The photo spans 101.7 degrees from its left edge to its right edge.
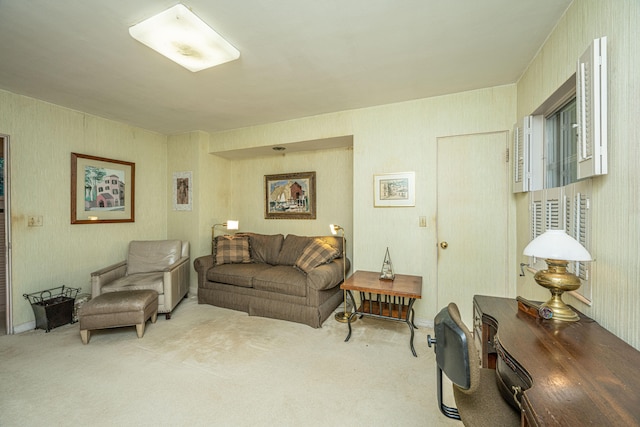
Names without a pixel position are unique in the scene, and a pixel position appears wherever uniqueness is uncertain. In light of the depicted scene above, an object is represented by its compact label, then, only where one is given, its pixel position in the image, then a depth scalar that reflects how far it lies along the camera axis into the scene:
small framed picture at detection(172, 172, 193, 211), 4.10
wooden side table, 2.39
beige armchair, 3.02
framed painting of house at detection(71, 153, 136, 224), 3.28
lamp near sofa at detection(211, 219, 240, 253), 4.04
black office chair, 0.98
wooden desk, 0.74
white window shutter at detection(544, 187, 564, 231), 1.72
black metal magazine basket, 2.79
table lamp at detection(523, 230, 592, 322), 1.27
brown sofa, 2.99
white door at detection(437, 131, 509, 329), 2.66
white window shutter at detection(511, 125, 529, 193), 2.21
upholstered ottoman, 2.51
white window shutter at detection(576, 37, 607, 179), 1.25
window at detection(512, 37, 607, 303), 1.26
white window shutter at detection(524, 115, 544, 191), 2.16
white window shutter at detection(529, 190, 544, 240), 2.00
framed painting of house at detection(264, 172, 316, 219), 4.07
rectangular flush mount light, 1.61
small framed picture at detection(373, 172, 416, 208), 2.99
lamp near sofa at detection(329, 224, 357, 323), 3.07
